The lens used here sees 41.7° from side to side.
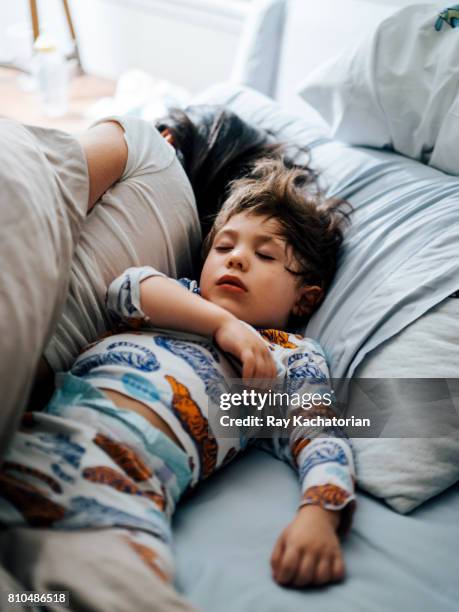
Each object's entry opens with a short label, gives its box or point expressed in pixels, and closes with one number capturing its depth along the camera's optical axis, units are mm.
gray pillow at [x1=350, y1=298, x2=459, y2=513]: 762
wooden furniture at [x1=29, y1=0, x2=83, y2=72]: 2500
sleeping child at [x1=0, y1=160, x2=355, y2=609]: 619
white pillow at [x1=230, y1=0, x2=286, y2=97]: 1615
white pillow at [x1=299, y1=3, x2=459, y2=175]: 1088
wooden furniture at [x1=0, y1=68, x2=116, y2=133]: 2354
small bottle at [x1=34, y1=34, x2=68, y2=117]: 2305
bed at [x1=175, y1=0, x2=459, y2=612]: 647
